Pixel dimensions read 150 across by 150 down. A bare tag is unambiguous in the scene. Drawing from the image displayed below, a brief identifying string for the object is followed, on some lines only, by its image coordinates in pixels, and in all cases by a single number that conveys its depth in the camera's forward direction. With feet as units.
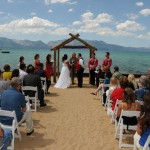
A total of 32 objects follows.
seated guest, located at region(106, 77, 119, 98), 18.56
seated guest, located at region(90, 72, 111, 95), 22.75
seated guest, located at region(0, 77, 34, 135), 13.56
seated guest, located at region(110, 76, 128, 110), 16.54
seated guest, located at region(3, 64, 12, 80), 20.62
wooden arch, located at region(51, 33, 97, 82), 32.76
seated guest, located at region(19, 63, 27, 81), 21.93
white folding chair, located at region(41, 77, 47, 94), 24.06
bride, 30.56
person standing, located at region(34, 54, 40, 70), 28.16
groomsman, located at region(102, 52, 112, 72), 29.61
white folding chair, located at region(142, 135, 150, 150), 10.65
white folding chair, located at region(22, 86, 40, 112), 19.40
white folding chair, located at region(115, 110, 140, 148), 13.32
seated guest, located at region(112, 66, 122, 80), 21.57
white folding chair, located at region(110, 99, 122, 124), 15.79
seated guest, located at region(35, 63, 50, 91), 24.68
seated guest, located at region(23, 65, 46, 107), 20.20
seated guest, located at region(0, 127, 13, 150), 10.59
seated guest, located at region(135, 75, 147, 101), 16.91
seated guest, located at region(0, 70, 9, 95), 16.85
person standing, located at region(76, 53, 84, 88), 30.81
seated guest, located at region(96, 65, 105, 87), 30.17
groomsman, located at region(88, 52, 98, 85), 31.52
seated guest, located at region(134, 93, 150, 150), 10.63
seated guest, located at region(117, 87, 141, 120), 13.79
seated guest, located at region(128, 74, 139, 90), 18.88
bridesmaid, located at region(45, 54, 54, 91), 28.72
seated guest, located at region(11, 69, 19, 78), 18.44
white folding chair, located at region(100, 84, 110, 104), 21.87
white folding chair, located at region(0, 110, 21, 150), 12.35
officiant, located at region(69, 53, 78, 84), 31.70
